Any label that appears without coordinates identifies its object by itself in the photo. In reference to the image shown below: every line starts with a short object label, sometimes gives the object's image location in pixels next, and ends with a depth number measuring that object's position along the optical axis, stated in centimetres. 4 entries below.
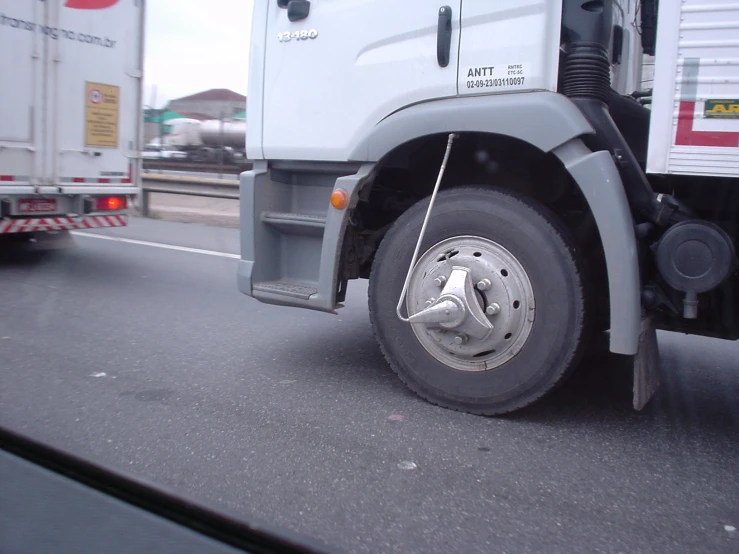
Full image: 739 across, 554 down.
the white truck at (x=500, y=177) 330
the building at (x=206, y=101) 6179
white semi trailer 771
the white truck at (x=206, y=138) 3222
